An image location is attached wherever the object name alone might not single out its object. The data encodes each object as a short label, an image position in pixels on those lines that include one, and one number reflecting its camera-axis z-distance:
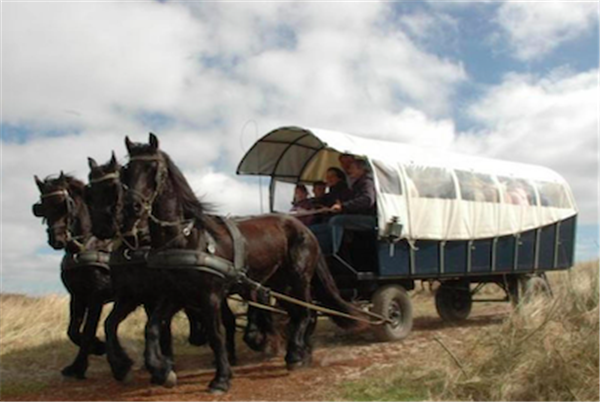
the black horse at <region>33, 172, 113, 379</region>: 7.24
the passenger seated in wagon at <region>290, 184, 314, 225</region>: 9.05
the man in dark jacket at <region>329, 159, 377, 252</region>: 8.34
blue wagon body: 8.63
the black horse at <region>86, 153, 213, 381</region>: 6.22
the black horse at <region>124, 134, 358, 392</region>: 6.07
